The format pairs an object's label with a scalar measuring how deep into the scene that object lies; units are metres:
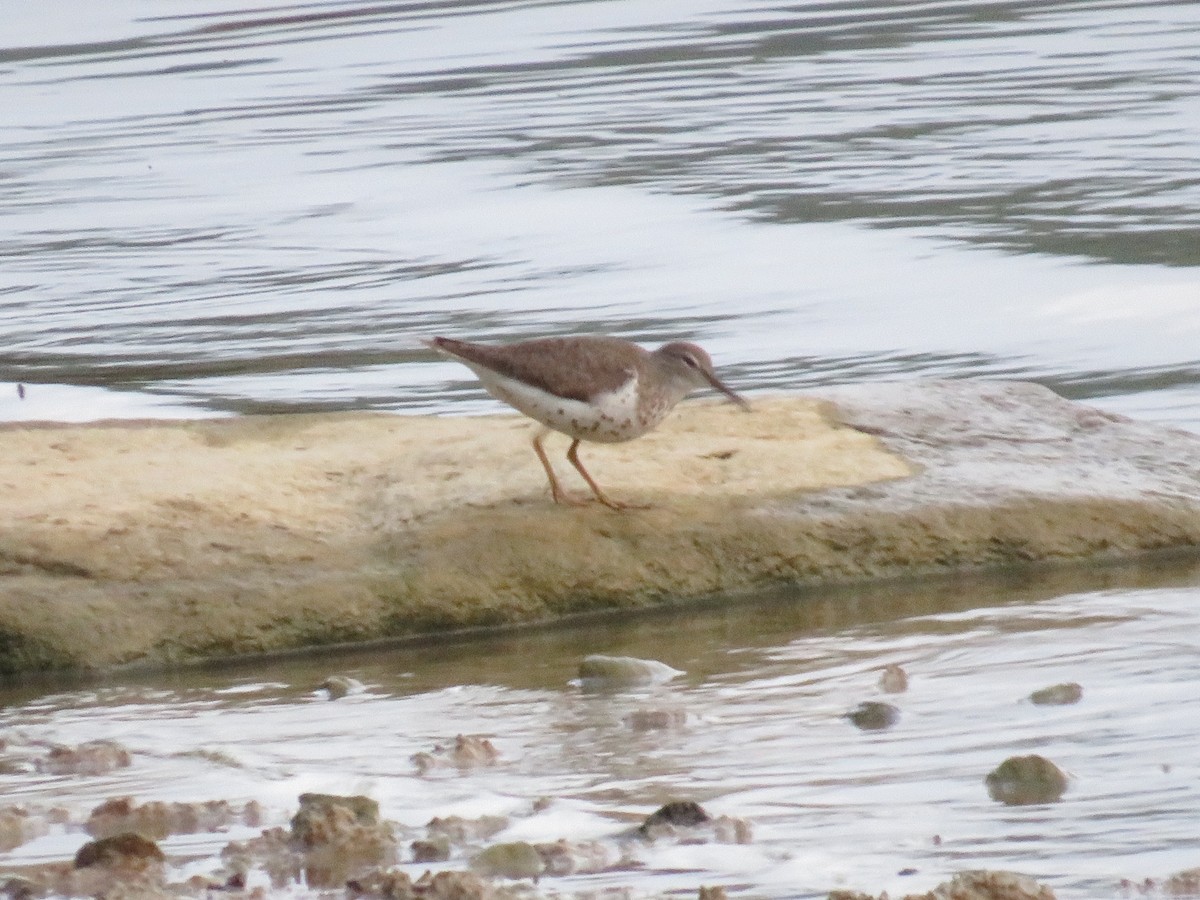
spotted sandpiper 15.92
